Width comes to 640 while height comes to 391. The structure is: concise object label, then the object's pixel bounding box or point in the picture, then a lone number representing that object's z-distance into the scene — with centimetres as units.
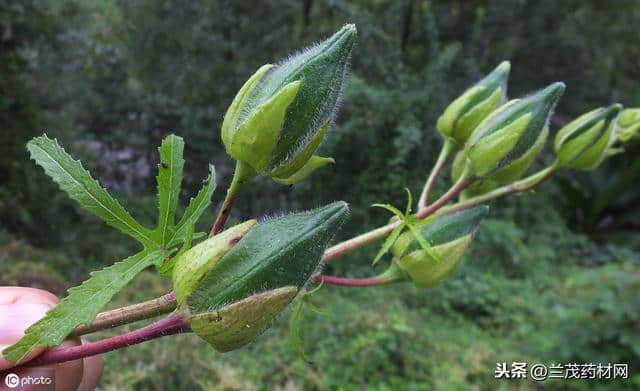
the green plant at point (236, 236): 13
